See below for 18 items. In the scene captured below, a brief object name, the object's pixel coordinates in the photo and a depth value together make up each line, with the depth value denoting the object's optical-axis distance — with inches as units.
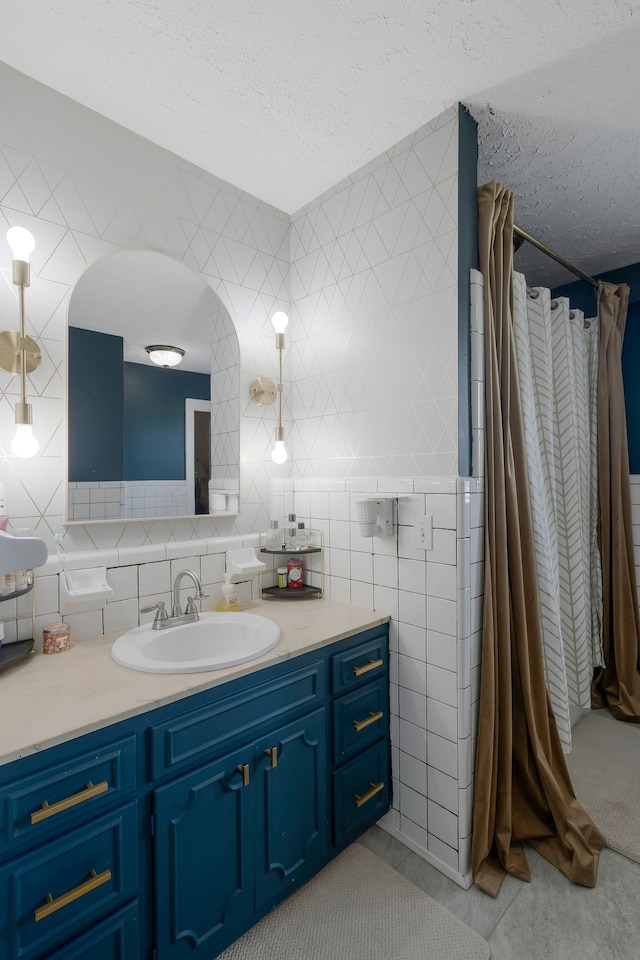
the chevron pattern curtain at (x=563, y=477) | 72.6
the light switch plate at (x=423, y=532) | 62.7
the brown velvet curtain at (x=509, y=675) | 60.2
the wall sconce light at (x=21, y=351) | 52.4
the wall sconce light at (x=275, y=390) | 81.5
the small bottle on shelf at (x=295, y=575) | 81.2
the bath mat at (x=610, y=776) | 67.7
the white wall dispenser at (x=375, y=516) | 65.3
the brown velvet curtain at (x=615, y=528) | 98.9
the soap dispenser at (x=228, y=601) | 71.3
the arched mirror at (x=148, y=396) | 61.3
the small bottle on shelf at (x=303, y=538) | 82.1
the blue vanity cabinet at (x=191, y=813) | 36.7
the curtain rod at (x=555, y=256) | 73.3
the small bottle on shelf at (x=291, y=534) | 81.7
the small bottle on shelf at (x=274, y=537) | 81.5
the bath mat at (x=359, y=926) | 50.5
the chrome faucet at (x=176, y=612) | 61.9
